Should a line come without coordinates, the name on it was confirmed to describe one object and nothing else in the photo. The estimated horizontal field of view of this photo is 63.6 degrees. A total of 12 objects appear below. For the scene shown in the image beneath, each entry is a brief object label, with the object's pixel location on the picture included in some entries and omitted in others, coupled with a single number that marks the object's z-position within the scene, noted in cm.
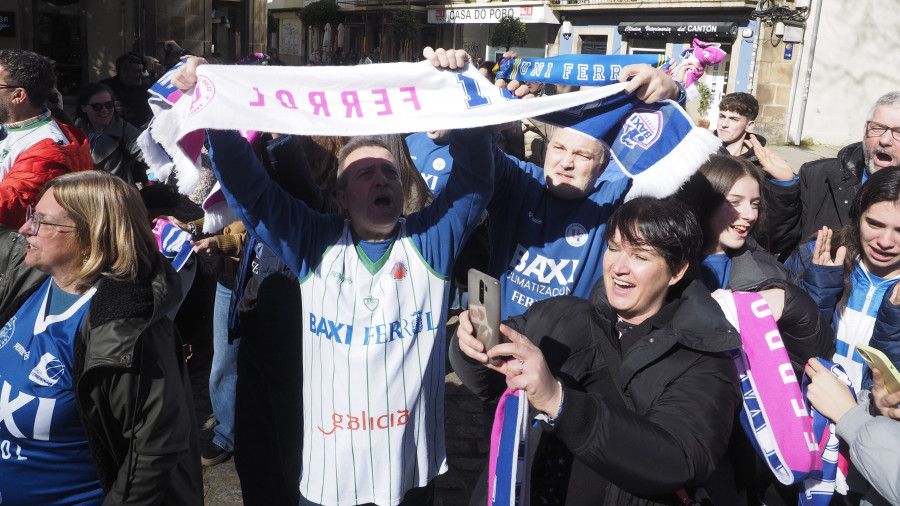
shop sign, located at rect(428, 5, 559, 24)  2641
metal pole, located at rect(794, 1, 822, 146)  1883
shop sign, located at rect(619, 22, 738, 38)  2081
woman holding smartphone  162
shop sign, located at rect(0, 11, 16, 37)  1183
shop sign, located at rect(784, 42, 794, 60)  1941
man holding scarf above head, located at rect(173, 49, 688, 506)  237
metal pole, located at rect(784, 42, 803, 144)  1950
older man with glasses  393
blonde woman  215
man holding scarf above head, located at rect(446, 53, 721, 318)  269
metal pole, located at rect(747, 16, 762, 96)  1994
